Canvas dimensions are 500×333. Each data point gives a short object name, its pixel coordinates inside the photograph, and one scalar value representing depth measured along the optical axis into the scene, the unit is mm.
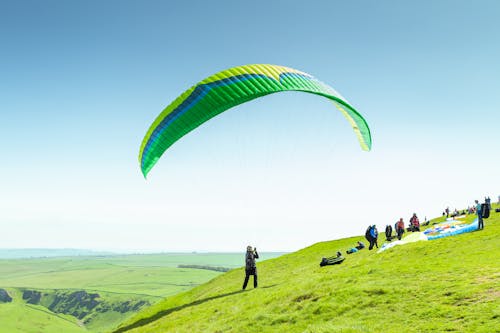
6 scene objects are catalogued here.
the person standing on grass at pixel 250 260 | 16828
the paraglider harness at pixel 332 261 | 21375
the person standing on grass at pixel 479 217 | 21500
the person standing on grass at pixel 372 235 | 24047
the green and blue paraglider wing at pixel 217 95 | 14023
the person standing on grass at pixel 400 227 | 26234
